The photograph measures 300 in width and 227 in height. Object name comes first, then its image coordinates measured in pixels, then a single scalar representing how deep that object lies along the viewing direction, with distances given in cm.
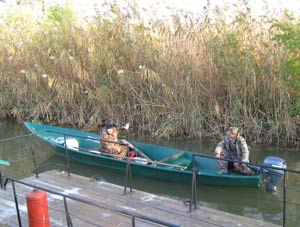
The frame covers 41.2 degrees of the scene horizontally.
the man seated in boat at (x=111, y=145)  895
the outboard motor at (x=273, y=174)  698
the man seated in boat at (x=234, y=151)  791
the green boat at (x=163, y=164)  771
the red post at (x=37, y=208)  409
